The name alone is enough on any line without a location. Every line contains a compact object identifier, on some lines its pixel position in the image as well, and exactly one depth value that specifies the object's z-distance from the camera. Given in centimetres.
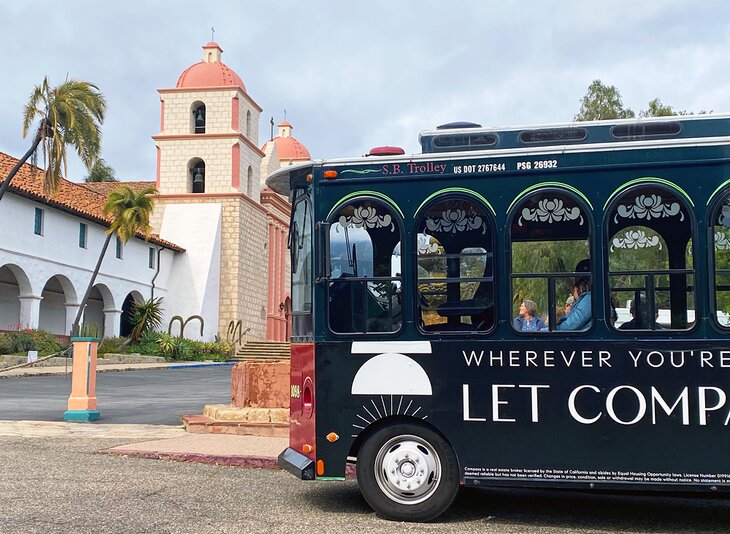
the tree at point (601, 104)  4175
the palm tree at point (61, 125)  2898
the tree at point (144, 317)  4216
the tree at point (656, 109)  3941
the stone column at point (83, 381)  1421
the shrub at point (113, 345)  3909
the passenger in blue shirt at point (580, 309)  672
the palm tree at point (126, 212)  3906
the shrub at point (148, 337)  4184
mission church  4203
